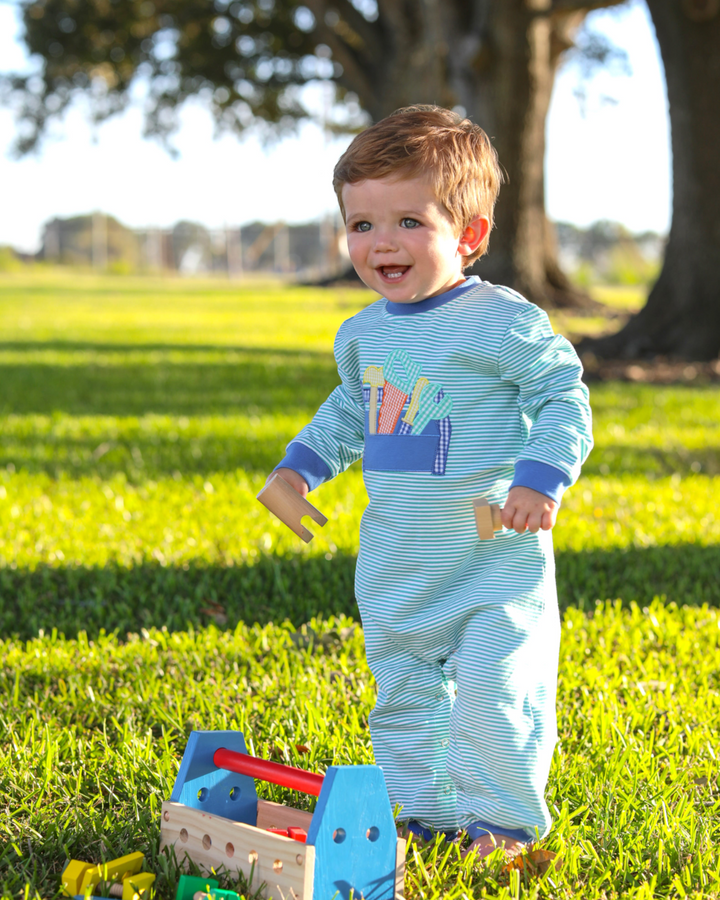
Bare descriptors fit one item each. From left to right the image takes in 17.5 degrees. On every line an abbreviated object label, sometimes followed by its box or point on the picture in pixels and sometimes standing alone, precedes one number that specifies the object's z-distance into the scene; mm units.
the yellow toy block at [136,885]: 2156
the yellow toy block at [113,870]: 2179
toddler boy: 2263
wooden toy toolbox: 2137
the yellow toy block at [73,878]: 2179
